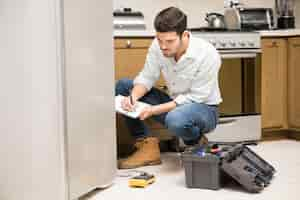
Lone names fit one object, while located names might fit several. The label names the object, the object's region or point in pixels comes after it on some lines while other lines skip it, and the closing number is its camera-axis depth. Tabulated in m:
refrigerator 2.27
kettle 4.13
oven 3.76
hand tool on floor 2.76
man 2.95
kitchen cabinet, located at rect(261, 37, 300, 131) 4.00
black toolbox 2.60
